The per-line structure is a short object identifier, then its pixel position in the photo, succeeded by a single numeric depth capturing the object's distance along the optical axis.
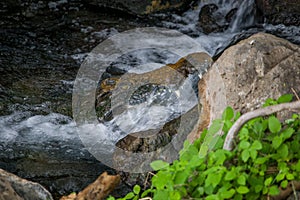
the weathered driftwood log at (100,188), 5.36
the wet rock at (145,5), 14.77
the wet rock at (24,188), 5.64
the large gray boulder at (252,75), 6.42
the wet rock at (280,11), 13.74
